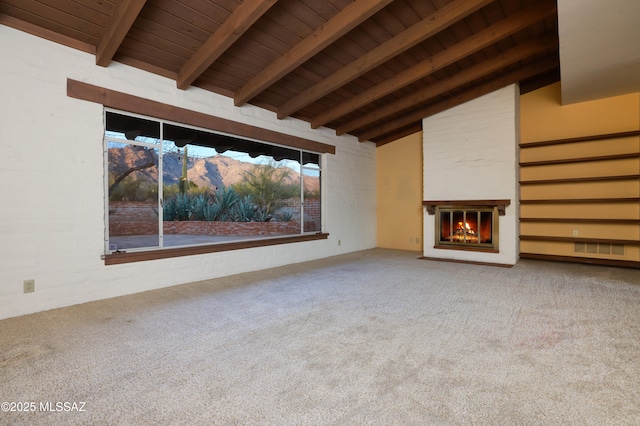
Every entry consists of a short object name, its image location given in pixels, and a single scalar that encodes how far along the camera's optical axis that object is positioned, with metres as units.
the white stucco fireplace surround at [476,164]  5.40
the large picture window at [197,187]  3.60
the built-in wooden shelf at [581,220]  4.86
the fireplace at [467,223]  5.54
